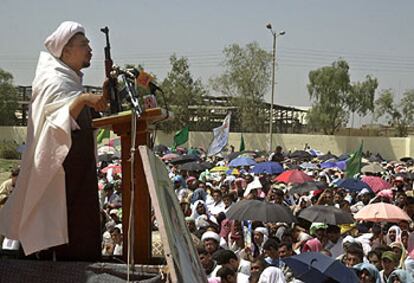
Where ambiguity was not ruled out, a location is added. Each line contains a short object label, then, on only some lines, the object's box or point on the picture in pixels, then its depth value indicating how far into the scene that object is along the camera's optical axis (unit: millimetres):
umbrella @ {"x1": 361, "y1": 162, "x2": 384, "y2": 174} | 19609
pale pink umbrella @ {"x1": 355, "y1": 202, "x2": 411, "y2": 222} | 10211
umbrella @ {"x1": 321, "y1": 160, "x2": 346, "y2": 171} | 23978
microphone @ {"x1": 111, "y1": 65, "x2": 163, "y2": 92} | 3141
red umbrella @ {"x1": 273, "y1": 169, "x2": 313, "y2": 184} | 15777
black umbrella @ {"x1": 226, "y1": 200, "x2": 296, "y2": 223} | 9867
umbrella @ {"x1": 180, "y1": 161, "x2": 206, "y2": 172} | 19156
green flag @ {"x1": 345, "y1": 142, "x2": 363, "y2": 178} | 16408
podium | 3154
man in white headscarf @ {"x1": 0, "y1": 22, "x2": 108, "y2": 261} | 3229
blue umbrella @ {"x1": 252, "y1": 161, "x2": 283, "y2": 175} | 18516
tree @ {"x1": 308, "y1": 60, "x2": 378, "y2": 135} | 59219
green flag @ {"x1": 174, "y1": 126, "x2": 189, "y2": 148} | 25109
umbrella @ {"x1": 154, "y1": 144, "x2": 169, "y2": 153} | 28070
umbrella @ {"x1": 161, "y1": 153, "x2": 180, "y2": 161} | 22234
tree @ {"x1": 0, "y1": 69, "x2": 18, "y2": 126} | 49719
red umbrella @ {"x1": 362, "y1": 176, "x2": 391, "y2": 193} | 15156
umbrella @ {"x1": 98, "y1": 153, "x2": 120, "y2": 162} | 20531
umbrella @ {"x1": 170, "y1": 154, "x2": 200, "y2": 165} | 20150
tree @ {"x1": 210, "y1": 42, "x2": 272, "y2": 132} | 52969
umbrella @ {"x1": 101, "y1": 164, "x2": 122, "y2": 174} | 17156
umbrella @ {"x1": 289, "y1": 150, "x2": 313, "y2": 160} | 31180
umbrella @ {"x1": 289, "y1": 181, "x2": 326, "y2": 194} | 14211
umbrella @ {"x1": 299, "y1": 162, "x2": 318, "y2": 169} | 24150
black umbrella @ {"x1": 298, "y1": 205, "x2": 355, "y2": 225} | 9570
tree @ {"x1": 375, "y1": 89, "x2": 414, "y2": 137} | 63556
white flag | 22469
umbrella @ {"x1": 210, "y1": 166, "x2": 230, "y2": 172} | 20425
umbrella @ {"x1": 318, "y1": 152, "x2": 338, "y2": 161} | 30361
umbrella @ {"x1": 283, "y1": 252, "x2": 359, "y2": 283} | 6449
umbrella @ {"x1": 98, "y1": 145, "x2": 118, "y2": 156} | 21297
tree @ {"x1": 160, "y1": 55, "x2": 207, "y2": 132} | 50875
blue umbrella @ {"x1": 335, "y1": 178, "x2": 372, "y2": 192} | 14312
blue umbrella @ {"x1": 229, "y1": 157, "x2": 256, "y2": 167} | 21516
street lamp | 41484
